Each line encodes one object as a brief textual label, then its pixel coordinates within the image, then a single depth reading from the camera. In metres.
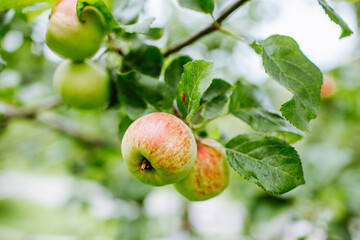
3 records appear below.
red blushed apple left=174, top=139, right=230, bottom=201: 0.64
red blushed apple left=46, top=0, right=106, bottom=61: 0.65
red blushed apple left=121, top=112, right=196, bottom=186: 0.53
